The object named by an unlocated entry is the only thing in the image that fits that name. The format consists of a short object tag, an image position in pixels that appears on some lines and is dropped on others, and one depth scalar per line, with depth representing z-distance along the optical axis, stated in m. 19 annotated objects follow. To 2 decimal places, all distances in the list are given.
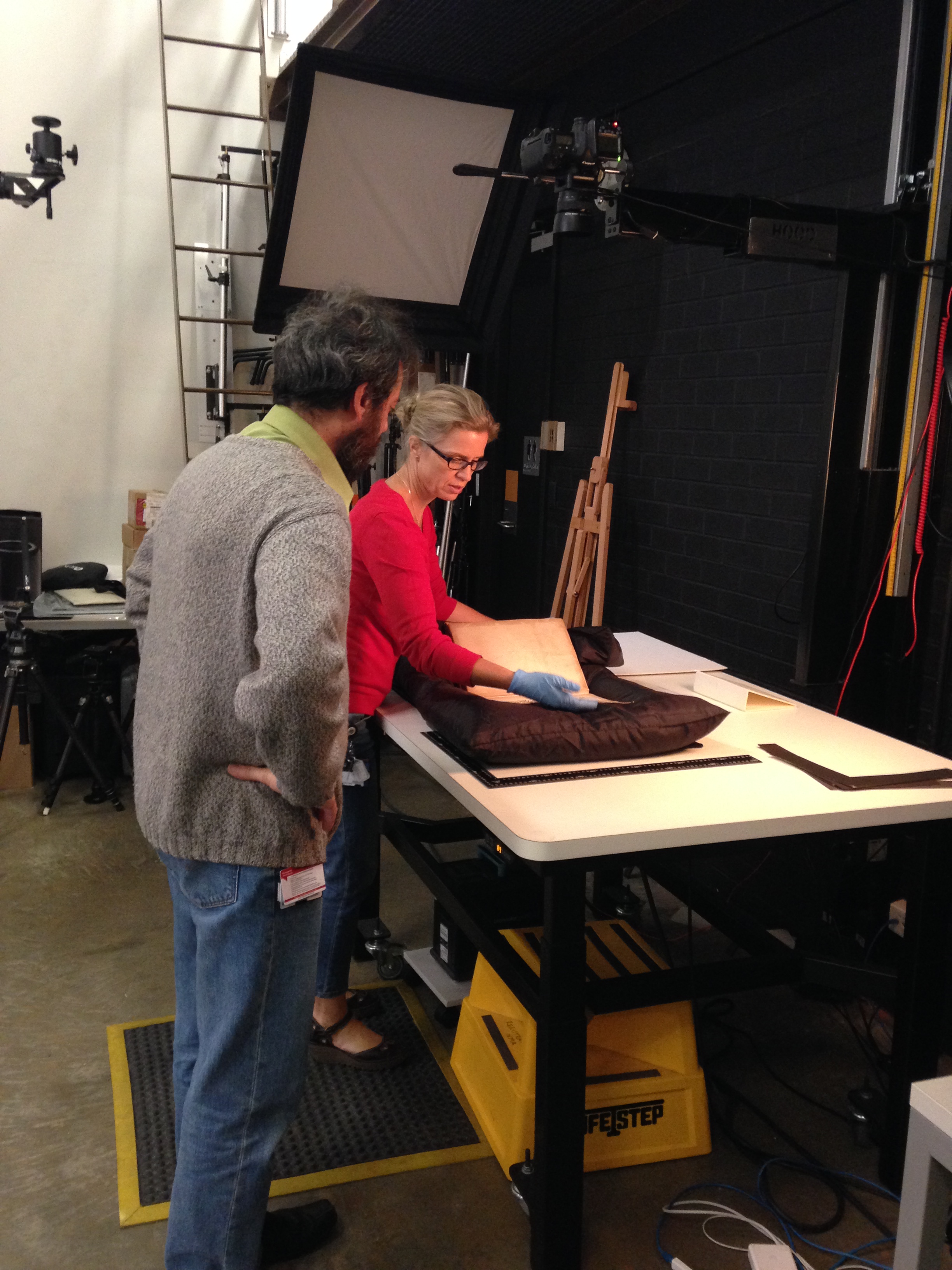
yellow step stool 2.14
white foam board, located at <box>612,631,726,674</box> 2.77
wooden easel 3.99
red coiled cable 2.39
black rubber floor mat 2.19
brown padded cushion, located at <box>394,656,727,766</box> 1.94
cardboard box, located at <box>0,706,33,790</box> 4.41
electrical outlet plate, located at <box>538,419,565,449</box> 4.63
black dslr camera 2.18
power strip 1.89
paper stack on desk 4.46
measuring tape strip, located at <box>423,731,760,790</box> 1.90
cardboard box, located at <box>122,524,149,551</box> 4.68
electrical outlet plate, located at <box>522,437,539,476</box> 5.04
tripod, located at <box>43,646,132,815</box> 4.29
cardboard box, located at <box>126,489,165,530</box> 4.63
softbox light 4.00
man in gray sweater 1.36
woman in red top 2.18
